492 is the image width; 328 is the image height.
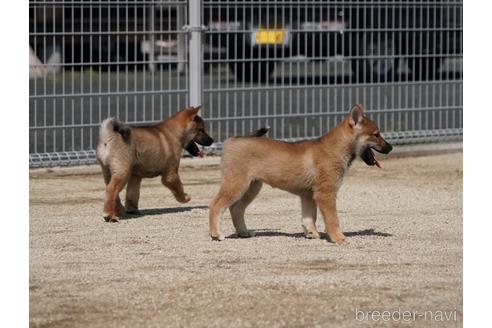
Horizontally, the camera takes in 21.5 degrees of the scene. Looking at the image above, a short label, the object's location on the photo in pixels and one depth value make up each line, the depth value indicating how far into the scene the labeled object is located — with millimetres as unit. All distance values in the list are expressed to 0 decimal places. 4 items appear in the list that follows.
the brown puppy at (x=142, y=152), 10617
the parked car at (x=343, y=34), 15453
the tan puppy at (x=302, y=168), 9484
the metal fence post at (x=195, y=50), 15047
